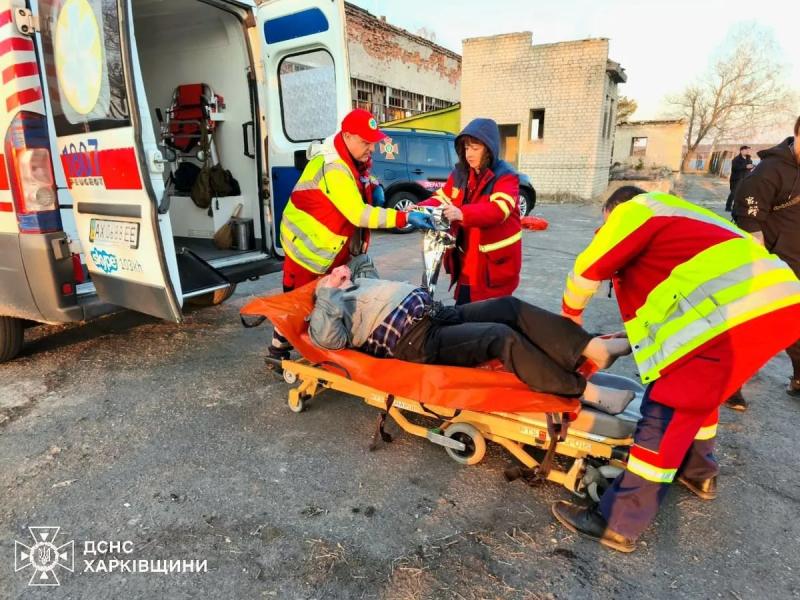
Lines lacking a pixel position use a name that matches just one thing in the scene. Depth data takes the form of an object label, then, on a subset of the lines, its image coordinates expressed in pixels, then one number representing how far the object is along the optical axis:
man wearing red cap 3.00
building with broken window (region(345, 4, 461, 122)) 17.42
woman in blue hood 3.00
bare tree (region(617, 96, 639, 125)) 35.72
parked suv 9.66
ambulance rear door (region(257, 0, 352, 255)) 3.74
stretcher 2.22
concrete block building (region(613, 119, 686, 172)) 28.62
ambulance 2.80
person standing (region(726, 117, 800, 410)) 3.06
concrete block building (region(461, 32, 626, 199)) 17.23
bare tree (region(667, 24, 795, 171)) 37.72
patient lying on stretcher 2.30
